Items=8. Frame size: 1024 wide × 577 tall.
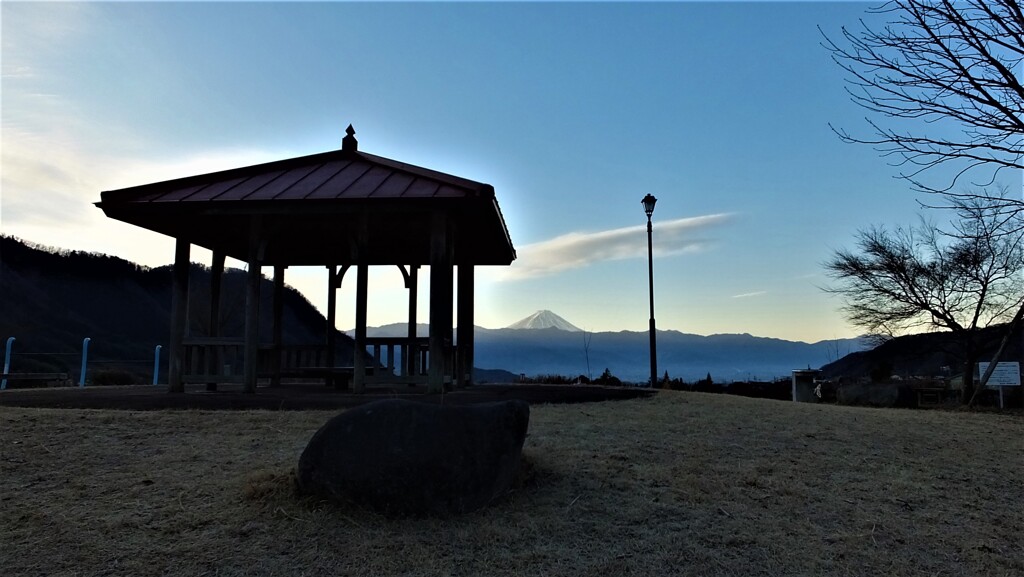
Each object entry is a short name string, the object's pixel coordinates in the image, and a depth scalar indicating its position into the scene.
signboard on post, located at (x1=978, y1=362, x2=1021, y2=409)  15.45
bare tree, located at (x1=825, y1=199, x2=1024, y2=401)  18.06
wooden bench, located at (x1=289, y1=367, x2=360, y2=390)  12.30
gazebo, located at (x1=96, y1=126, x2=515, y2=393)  10.33
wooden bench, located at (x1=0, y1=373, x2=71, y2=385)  16.28
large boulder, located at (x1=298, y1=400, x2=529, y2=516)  4.84
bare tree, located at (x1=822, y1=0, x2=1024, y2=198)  6.65
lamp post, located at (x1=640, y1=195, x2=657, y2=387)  17.98
